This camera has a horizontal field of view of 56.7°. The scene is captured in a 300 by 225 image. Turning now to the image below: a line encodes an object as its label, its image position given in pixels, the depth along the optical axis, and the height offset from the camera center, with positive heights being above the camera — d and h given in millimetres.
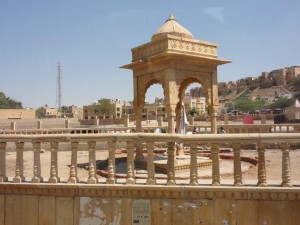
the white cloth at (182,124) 11150 -165
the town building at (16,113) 47438 +1490
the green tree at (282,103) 79312 +4627
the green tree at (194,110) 77594 +2763
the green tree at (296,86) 98412 +12301
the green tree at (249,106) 86938 +4230
